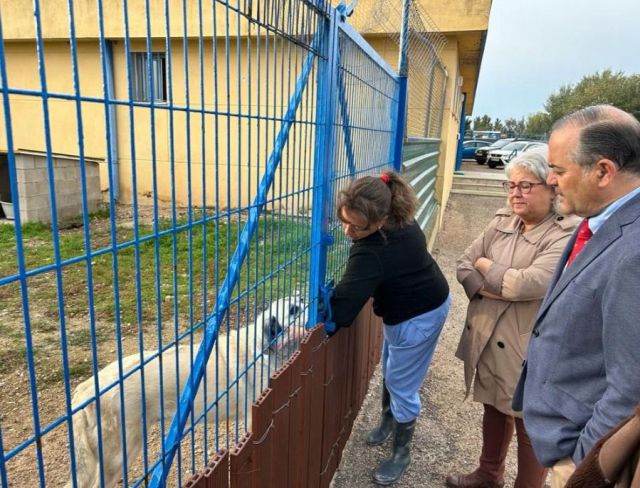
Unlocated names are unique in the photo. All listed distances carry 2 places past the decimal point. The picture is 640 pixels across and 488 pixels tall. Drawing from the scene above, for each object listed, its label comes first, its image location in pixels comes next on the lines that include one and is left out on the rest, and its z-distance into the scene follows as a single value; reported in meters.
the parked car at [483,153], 30.73
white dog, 1.66
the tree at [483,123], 88.86
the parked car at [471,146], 33.50
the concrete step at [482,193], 16.91
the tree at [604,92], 41.40
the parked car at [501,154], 27.53
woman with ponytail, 2.37
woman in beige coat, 2.37
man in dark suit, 1.37
